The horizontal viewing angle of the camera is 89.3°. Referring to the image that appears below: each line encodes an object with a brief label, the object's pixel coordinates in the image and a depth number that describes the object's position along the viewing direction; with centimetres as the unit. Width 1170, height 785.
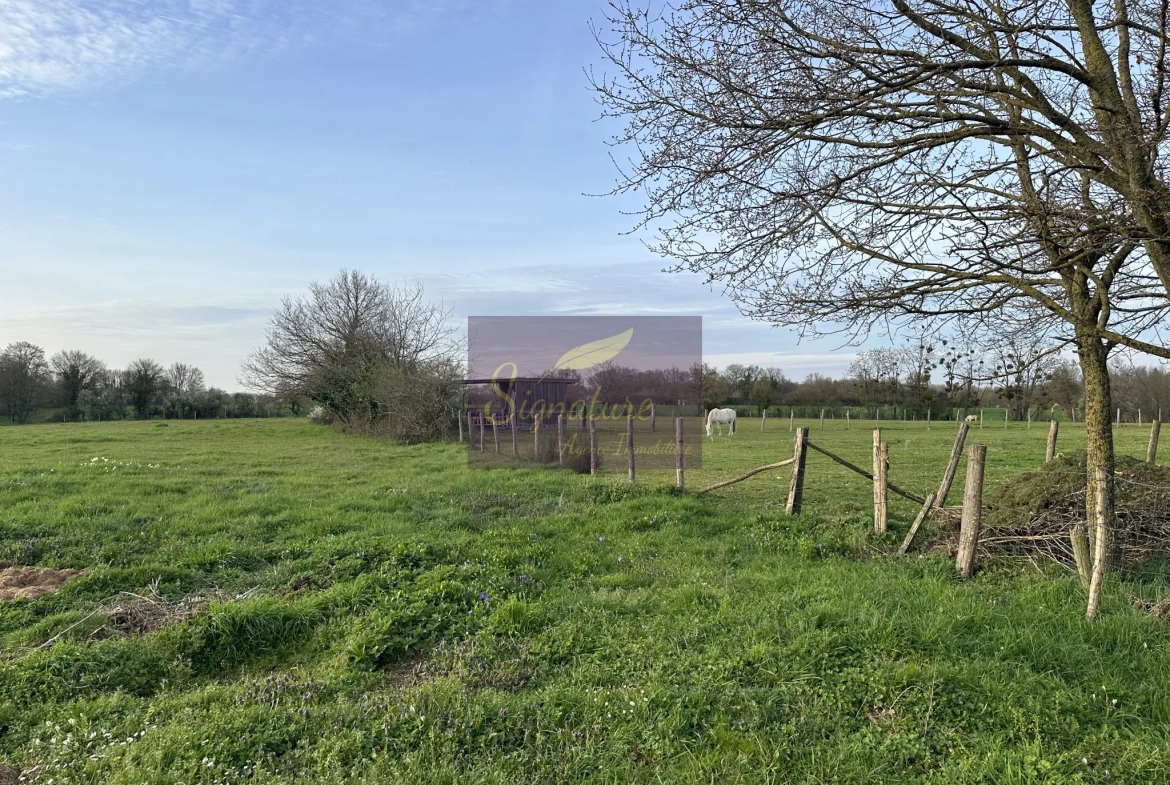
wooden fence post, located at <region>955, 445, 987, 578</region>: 548
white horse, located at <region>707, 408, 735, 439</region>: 3170
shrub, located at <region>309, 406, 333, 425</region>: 3716
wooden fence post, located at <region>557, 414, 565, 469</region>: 1339
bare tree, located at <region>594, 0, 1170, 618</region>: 411
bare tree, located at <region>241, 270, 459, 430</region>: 3003
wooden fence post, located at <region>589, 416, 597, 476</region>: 1326
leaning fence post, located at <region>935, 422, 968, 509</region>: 670
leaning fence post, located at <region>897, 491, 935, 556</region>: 610
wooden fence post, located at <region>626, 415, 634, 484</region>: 1116
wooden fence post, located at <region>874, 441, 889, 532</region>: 714
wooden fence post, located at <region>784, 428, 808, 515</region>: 839
